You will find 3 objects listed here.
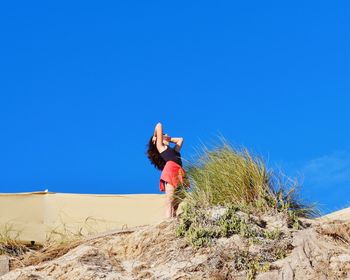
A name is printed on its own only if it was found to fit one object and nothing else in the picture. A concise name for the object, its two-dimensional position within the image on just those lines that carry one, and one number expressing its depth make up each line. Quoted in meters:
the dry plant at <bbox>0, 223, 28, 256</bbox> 10.16
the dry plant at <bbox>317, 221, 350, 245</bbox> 8.55
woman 9.77
